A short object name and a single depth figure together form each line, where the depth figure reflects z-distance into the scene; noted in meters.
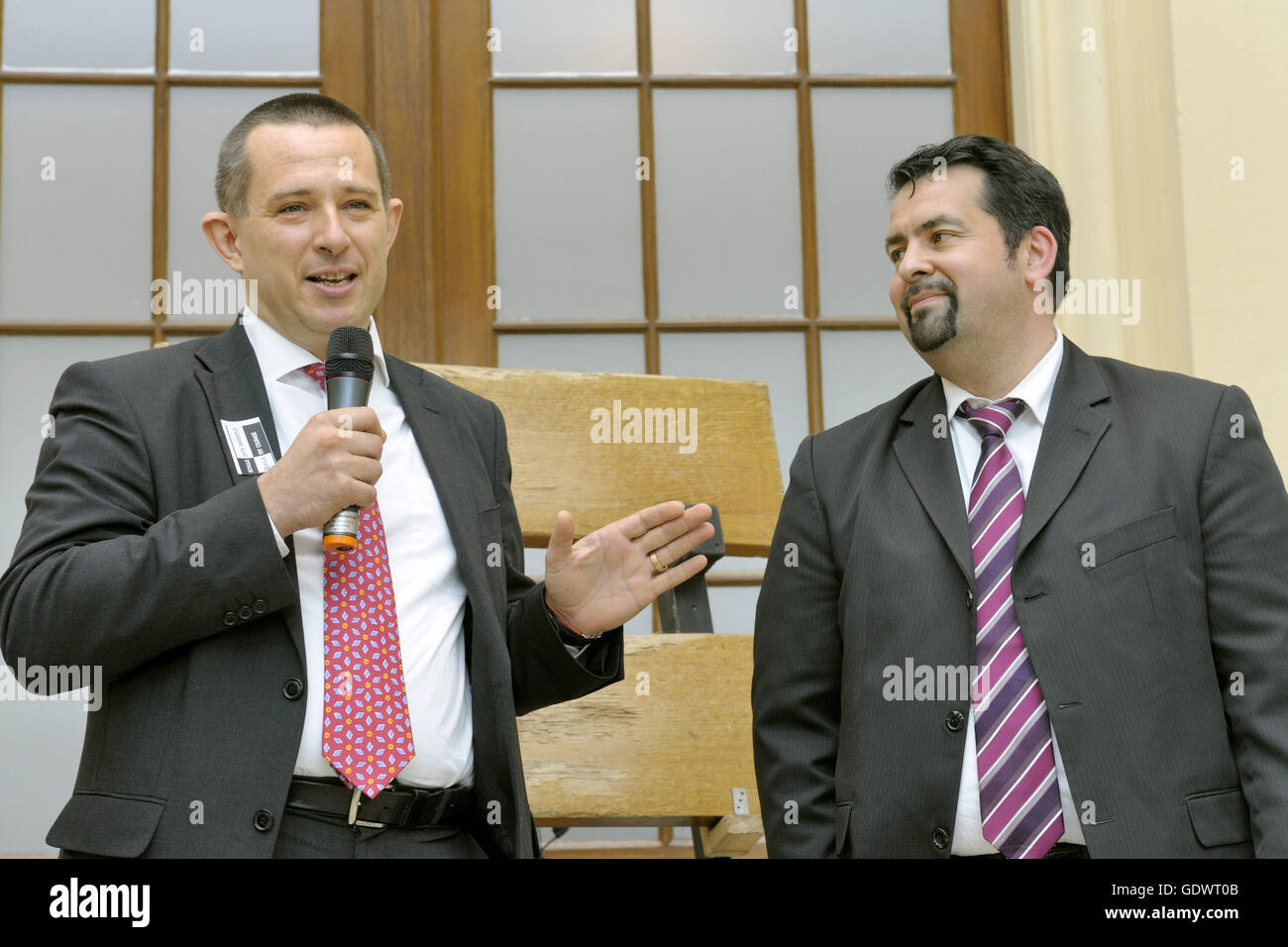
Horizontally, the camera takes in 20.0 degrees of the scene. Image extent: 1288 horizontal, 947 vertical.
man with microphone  3.72
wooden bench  4.53
